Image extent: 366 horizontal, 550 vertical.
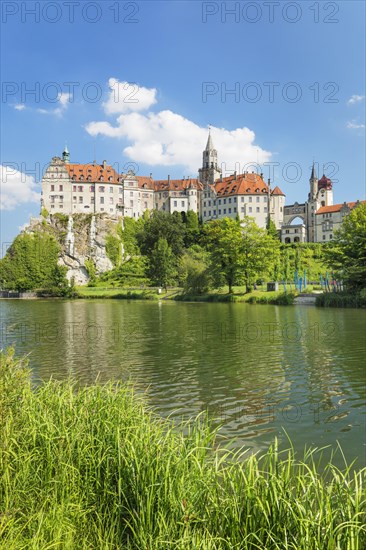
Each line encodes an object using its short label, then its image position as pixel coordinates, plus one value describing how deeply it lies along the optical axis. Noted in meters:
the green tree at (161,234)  103.63
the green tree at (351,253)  50.53
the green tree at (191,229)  117.24
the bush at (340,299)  46.31
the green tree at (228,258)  66.34
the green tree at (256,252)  65.94
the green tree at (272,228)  122.40
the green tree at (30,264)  101.88
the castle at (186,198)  125.50
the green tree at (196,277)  68.75
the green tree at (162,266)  85.12
